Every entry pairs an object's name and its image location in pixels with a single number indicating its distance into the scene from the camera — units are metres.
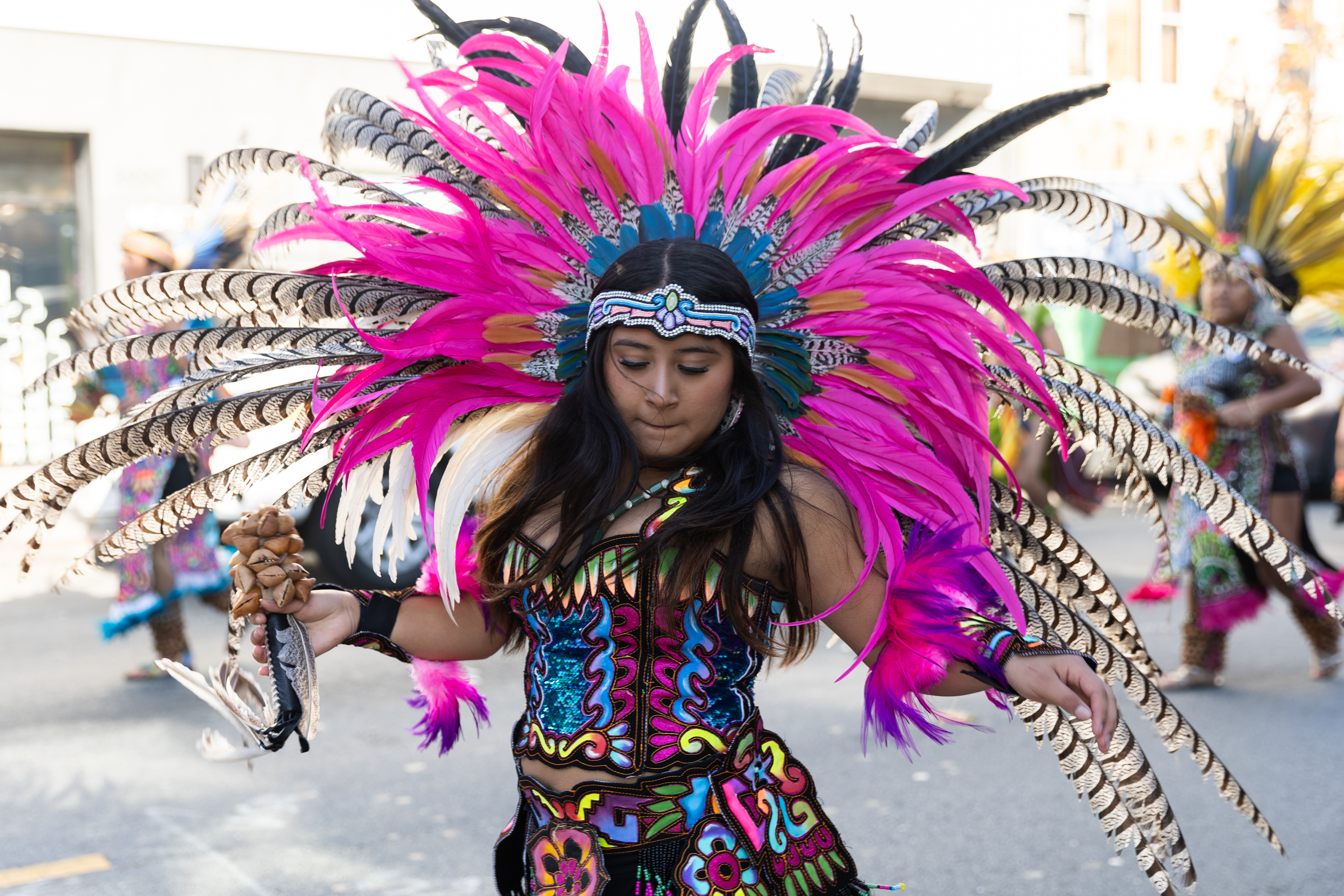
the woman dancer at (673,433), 1.94
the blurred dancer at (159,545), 5.87
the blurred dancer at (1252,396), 5.76
